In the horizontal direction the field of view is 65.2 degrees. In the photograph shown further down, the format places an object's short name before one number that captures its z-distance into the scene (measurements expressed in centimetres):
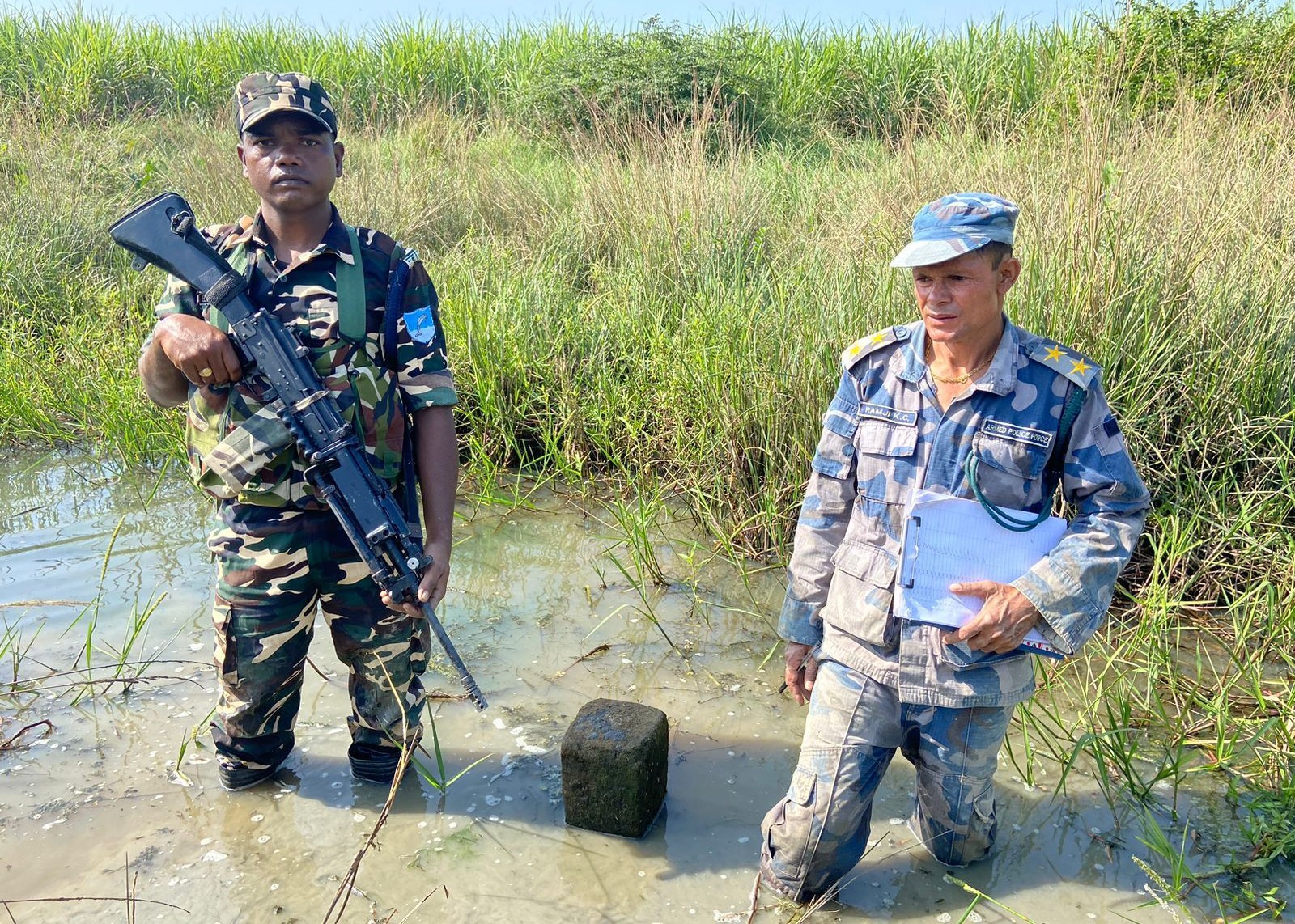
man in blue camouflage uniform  219
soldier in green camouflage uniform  250
